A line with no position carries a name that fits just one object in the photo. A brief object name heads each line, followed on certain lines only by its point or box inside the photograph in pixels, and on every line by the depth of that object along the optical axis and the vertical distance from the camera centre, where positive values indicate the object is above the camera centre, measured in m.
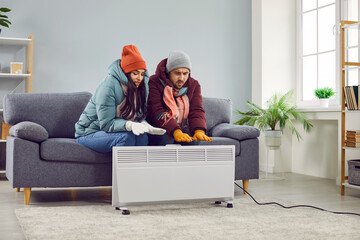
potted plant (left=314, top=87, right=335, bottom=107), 4.66 +0.27
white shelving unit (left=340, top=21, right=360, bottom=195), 3.66 +0.23
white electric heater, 2.70 -0.32
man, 3.02 +0.13
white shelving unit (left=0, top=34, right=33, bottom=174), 4.49 +0.64
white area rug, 2.22 -0.55
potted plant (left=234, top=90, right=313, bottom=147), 4.72 +0.03
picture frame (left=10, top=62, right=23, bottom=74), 4.54 +0.52
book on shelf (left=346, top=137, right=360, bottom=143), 3.59 -0.14
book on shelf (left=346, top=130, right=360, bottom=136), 3.60 -0.08
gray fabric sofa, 3.08 -0.19
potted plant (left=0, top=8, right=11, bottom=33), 4.35 +0.96
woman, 2.90 +0.09
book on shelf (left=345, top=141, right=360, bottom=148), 3.59 -0.18
